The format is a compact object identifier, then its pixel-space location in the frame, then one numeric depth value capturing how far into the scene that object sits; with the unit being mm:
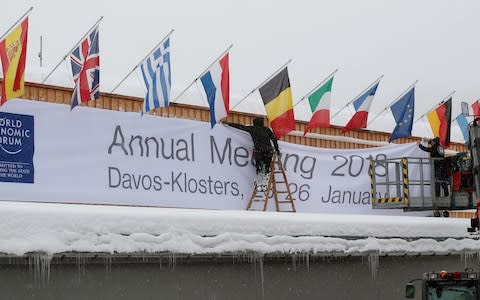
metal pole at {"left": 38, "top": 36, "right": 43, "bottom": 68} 18219
